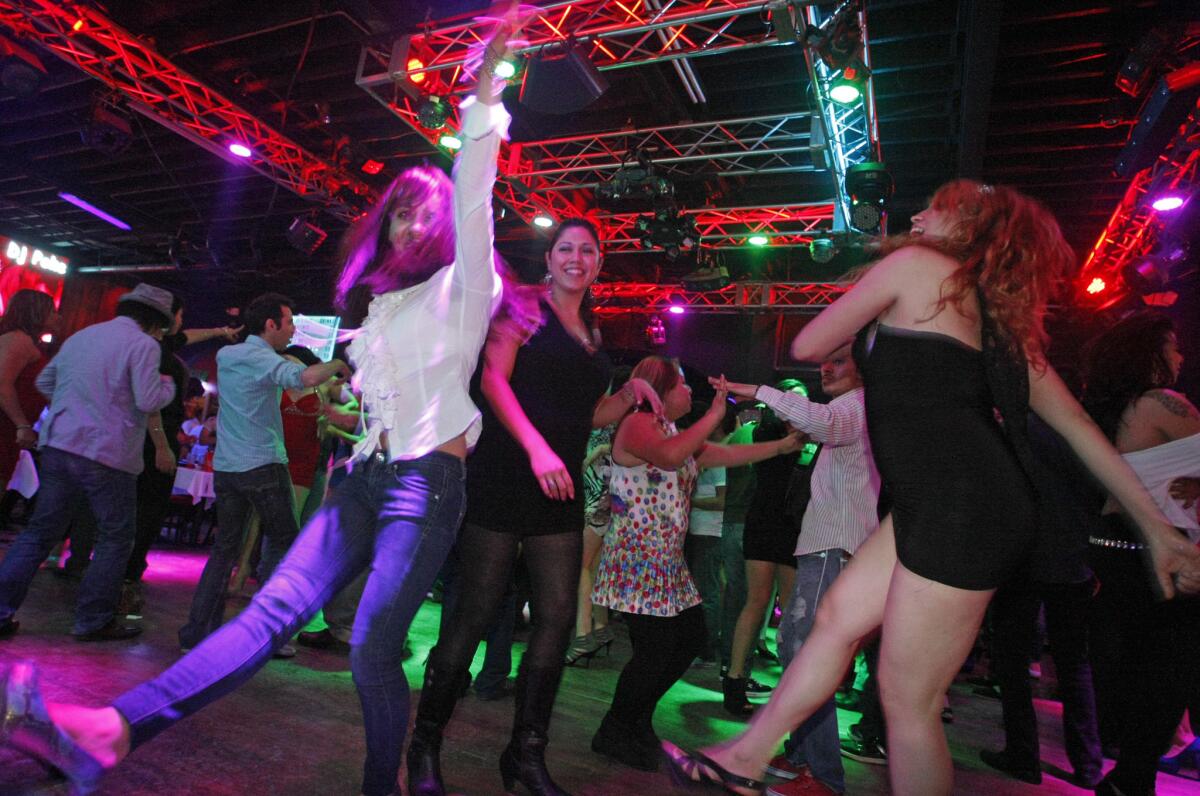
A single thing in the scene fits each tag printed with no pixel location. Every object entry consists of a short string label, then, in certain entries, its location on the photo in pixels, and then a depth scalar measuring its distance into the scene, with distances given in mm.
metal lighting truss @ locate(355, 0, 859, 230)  6234
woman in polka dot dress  2555
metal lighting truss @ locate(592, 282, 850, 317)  11922
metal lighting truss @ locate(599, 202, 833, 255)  9852
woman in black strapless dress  1441
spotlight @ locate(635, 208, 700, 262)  9375
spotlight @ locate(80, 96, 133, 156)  8391
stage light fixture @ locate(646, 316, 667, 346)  13195
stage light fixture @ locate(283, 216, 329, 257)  10398
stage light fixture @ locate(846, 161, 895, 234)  7160
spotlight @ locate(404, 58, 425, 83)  7077
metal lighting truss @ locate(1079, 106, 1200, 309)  6816
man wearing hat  3299
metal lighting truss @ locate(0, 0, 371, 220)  7215
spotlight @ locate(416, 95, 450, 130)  7344
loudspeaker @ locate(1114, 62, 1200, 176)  5480
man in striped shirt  2342
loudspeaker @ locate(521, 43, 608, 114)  6379
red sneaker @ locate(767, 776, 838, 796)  2059
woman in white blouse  1483
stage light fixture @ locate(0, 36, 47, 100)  7223
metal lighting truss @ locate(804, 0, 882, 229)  6181
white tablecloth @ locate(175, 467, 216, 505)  7457
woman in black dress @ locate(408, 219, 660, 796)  2002
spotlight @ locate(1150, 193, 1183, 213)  7184
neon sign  14586
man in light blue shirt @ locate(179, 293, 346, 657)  3463
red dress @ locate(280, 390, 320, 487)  5602
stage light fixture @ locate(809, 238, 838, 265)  9555
